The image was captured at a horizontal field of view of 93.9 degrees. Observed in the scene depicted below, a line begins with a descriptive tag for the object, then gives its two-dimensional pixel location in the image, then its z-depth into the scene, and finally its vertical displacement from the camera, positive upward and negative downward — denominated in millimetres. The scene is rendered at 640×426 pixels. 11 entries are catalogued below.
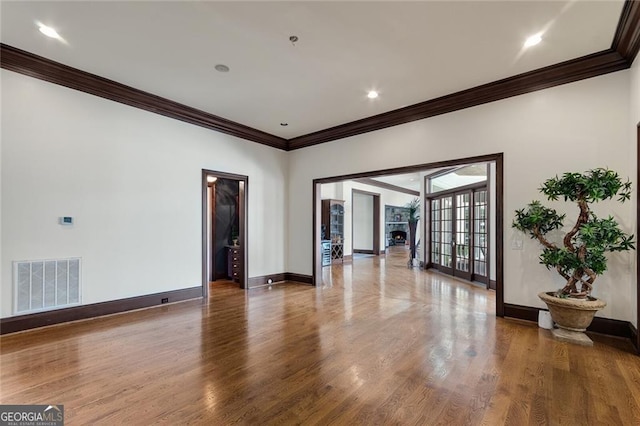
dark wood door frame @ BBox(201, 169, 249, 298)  6264 -108
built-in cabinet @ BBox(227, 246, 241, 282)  6950 -1189
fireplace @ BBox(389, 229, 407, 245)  16859 -1252
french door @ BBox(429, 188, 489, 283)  6734 -461
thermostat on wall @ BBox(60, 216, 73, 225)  3975 -97
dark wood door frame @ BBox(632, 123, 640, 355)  3058 -489
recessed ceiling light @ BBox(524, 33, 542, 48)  3250 +1957
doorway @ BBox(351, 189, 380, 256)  12883 -366
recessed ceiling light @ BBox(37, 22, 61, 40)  3123 +1948
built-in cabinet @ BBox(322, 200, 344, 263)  10062 -361
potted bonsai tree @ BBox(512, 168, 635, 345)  3254 -307
